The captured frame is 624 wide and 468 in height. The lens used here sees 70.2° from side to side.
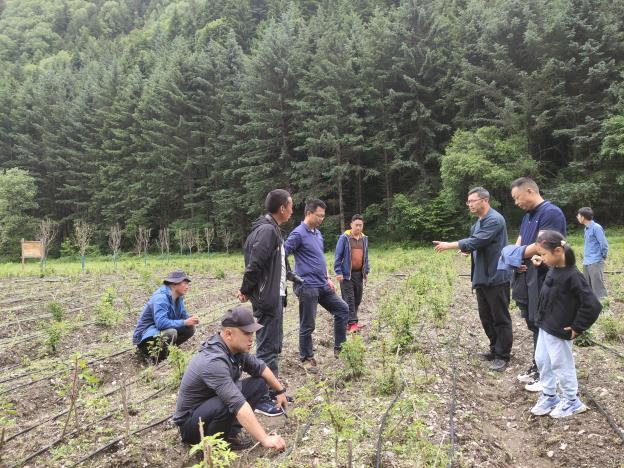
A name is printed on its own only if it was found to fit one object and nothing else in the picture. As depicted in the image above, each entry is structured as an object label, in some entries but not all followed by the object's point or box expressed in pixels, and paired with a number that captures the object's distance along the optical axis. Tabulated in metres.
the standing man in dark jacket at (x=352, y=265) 6.82
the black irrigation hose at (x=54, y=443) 3.41
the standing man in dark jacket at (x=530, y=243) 4.25
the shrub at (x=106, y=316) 8.30
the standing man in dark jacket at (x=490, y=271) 5.02
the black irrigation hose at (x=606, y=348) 5.12
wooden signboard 20.23
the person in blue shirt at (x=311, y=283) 5.27
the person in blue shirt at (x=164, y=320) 5.61
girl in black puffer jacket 3.48
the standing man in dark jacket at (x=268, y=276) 4.18
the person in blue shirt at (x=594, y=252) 7.48
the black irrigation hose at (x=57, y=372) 4.98
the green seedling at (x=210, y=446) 2.07
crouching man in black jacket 3.16
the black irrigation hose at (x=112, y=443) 3.40
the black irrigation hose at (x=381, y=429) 2.97
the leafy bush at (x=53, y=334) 6.60
